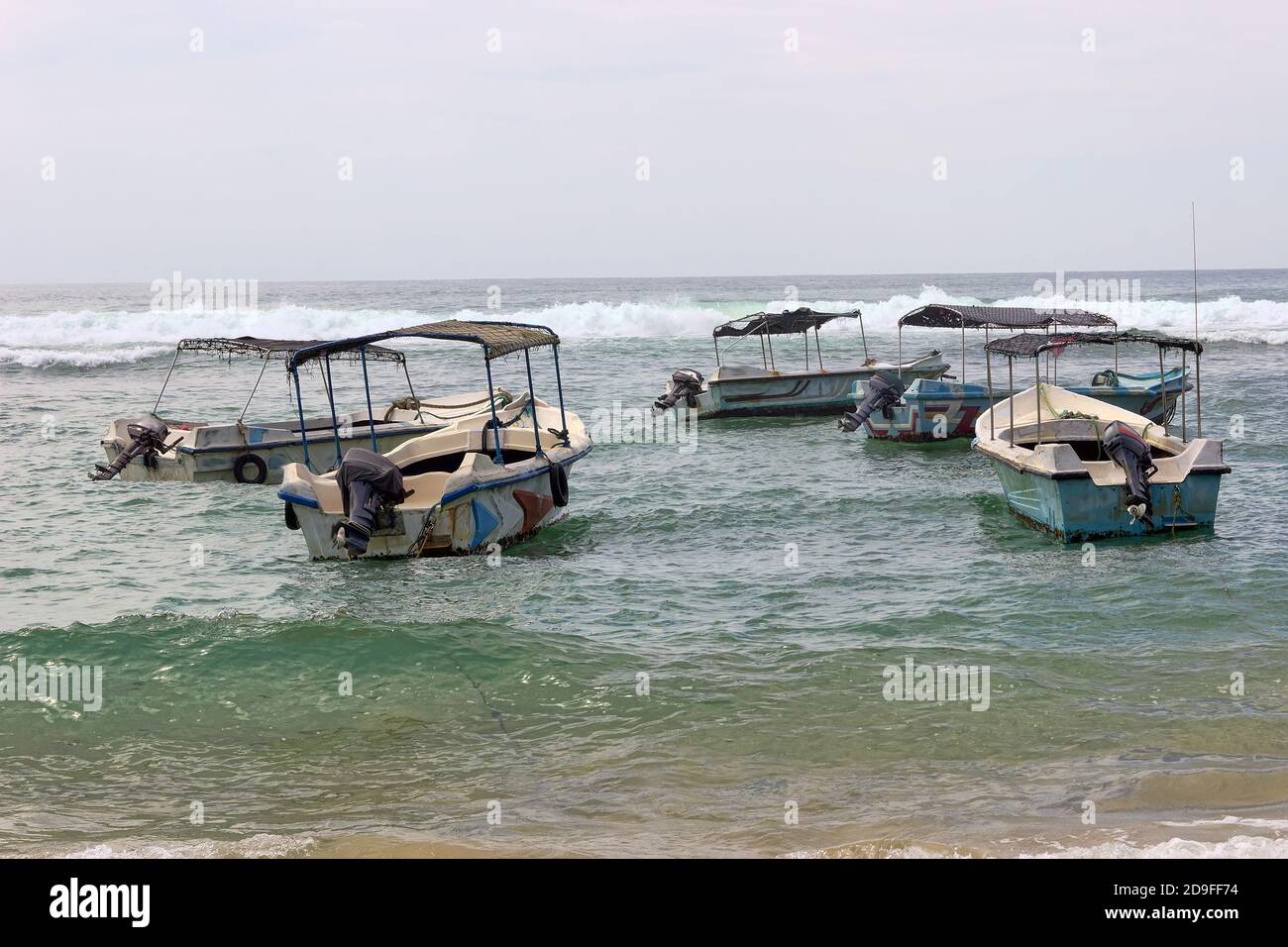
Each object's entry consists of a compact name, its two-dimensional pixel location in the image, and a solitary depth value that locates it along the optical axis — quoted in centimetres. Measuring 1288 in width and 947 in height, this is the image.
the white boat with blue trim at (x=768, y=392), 2534
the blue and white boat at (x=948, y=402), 2002
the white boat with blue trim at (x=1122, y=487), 1247
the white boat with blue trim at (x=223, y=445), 1797
